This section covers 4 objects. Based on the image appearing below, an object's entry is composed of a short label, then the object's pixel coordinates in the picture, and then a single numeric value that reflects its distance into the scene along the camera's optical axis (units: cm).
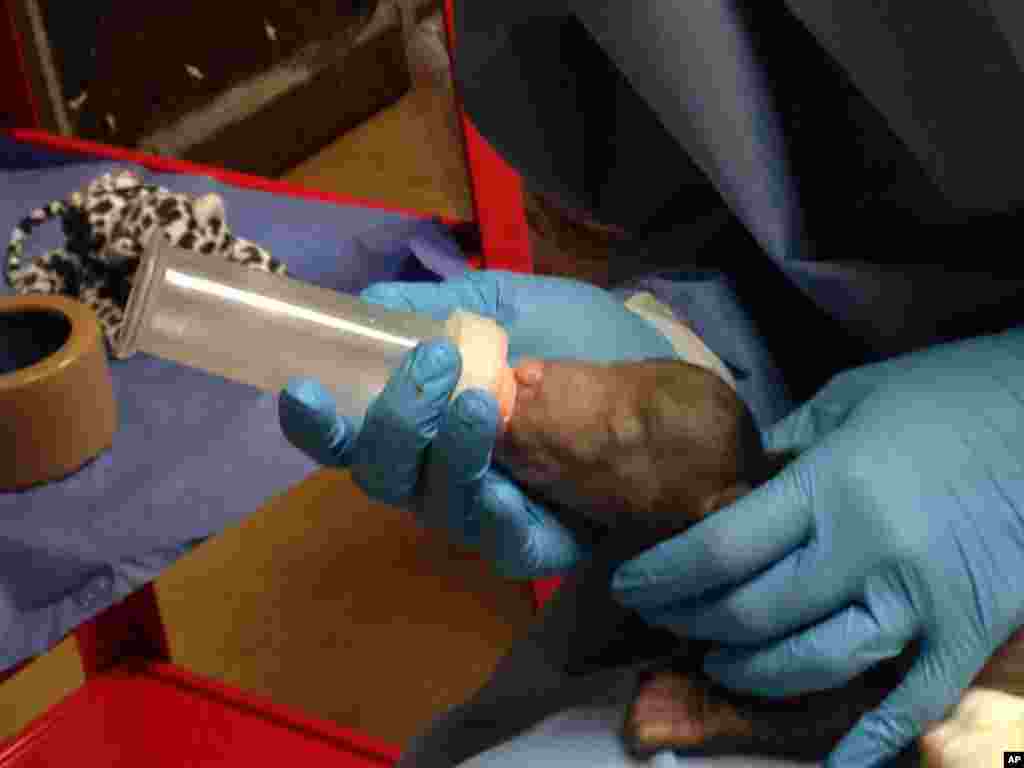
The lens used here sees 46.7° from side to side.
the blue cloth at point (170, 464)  98
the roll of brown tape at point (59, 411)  104
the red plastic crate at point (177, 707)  123
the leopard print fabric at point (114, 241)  123
